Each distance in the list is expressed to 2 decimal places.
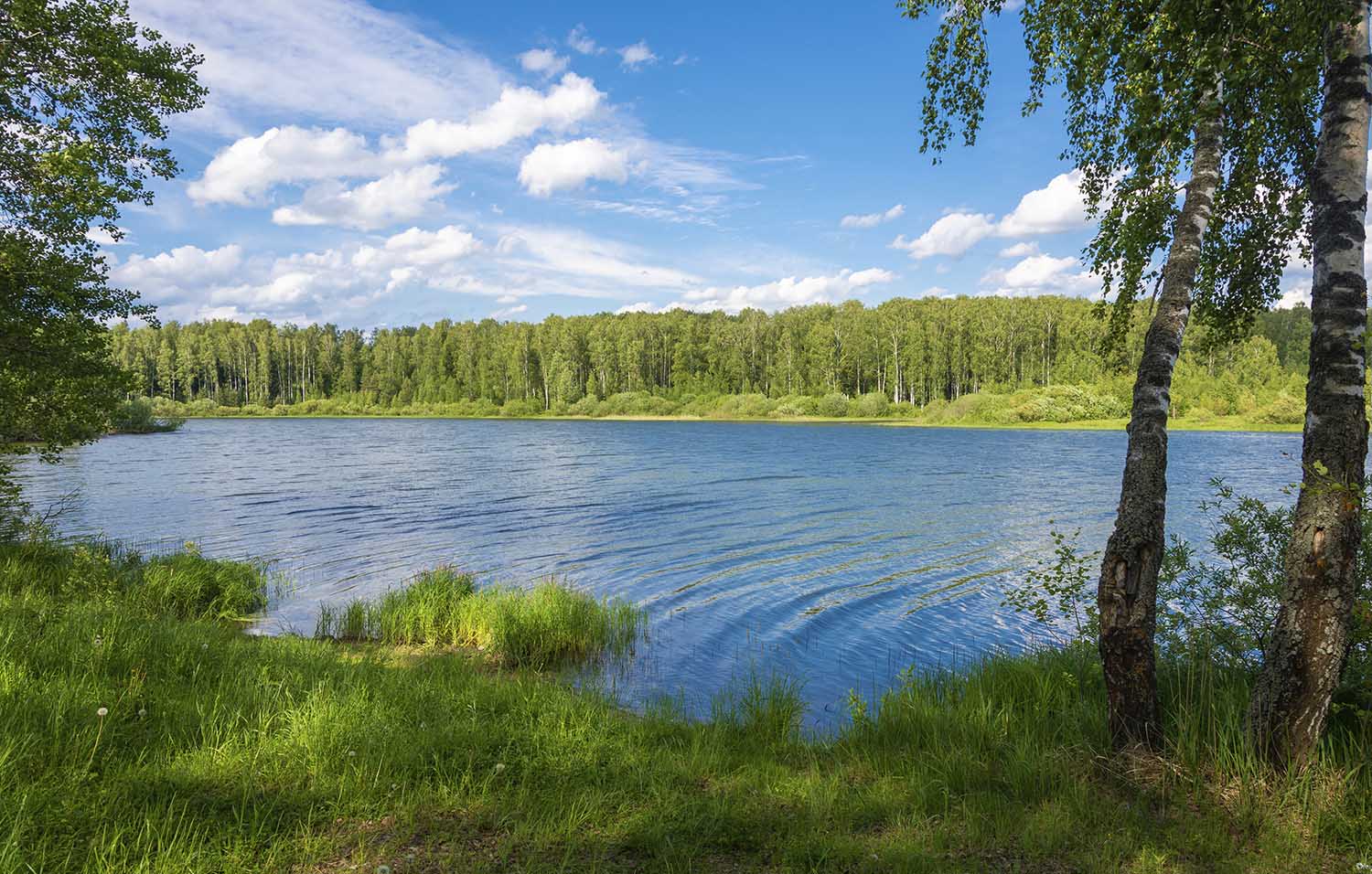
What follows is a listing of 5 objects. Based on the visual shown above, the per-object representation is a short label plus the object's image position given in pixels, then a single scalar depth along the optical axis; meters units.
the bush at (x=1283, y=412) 80.88
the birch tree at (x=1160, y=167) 4.35
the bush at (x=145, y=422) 66.56
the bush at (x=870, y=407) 112.94
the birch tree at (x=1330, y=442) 4.30
